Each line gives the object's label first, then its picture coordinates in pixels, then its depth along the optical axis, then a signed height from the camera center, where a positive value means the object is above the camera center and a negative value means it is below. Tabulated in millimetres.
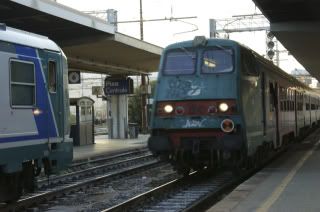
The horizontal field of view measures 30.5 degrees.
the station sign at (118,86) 33219 +1936
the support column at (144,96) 37191 +1465
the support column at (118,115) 34375 +269
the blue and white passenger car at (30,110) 9078 +191
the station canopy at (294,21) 20188 +3750
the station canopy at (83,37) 18177 +3338
